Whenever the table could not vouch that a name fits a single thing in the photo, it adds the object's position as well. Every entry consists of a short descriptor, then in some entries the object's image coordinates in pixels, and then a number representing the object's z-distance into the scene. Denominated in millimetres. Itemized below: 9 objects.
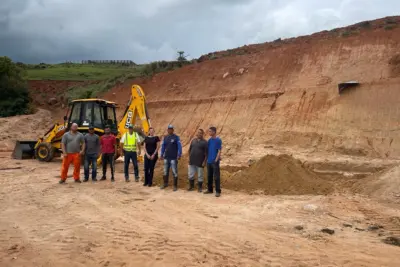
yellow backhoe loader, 14766
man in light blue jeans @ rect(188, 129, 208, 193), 10078
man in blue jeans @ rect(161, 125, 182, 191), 10570
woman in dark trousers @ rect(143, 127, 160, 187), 10977
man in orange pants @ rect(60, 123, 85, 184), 11211
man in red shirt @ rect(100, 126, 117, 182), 11914
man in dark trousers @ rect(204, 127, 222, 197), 9688
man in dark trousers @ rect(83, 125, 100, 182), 11668
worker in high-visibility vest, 11523
